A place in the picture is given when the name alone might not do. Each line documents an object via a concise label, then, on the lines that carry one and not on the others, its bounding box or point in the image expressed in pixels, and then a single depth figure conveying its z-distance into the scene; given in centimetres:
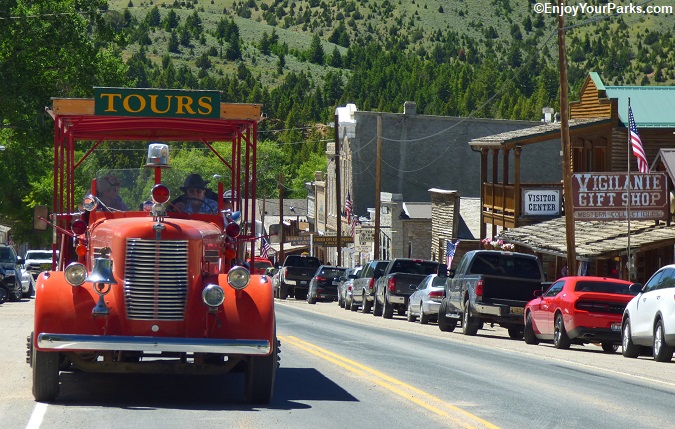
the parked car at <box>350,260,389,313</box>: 4241
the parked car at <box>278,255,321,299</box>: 5666
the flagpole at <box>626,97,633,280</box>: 3282
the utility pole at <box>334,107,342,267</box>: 6032
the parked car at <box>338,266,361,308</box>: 4762
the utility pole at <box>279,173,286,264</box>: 7906
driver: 1405
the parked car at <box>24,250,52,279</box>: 5231
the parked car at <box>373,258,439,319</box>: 3838
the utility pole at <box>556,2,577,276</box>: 3019
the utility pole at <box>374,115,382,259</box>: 5462
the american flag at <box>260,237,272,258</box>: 7004
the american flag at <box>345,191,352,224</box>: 6544
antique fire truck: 1177
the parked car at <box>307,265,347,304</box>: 5234
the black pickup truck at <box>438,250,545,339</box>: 2822
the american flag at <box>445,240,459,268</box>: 5275
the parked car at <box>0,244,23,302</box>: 4241
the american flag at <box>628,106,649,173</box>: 3384
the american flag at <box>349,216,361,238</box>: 6667
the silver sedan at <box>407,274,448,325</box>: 3383
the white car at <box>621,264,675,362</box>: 2030
